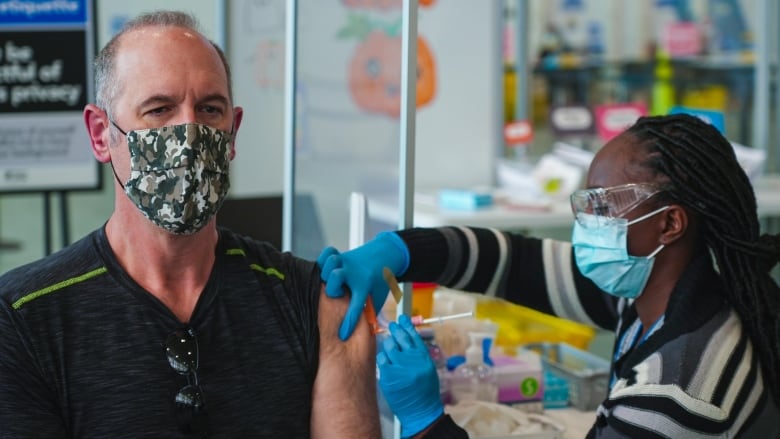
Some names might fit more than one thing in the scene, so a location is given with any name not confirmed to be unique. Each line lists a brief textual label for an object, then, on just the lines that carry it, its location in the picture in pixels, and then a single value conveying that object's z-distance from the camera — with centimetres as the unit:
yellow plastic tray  282
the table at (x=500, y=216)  329
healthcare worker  164
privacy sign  362
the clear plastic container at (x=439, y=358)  220
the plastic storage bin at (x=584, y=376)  244
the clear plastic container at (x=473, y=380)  224
